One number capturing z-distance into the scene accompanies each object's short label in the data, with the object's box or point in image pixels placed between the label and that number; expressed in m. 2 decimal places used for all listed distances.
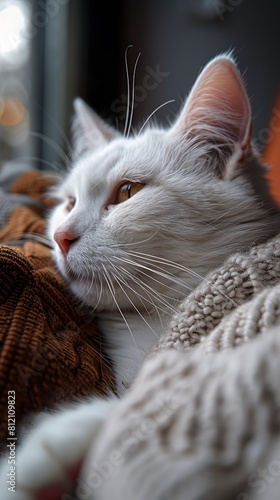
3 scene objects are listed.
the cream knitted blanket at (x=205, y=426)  0.28
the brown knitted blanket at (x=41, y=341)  0.39
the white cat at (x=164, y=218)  0.56
